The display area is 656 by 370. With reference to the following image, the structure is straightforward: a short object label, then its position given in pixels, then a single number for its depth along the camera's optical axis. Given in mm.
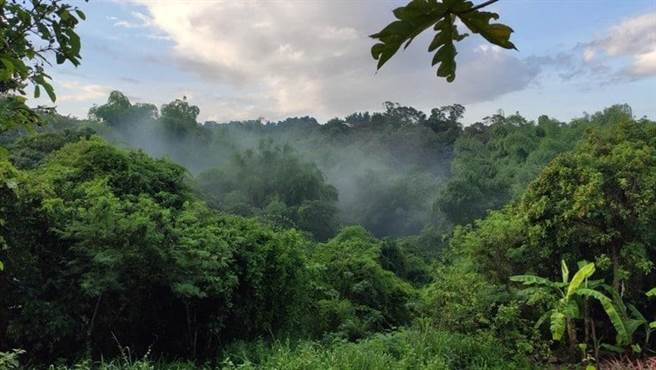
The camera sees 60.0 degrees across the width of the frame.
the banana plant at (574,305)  6914
